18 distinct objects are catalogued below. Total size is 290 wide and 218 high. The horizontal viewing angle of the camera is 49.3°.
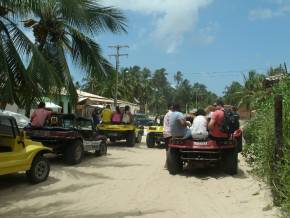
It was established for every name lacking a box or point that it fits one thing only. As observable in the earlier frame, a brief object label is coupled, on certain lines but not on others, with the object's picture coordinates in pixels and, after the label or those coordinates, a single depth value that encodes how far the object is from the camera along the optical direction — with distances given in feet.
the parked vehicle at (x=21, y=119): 46.81
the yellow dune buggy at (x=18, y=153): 20.46
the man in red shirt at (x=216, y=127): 25.06
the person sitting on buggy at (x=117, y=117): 44.83
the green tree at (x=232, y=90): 119.29
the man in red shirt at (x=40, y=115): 29.76
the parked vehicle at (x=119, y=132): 44.03
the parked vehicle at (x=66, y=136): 28.75
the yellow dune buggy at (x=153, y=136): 43.56
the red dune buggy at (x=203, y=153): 24.57
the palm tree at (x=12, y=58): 24.69
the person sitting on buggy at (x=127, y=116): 44.97
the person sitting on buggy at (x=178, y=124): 26.64
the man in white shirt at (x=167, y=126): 27.39
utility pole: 105.36
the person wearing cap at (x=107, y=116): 44.97
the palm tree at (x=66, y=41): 27.39
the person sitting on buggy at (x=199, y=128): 25.26
